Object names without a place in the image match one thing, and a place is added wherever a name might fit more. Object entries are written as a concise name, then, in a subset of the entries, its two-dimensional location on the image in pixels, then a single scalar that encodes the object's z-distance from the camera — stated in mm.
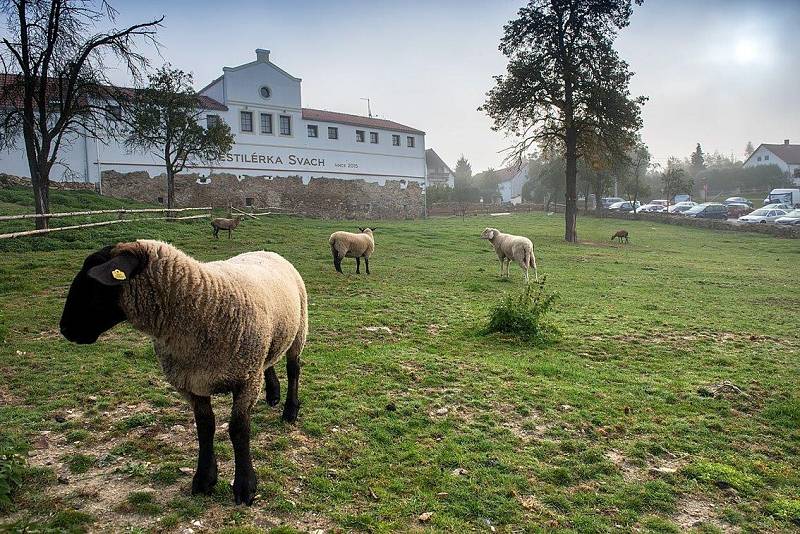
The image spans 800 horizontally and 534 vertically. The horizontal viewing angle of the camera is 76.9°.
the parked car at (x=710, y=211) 48931
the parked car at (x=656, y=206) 60825
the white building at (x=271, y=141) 33938
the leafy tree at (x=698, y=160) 112438
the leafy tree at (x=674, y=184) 53719
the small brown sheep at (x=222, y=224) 22048
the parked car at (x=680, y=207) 55388
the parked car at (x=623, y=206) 56844
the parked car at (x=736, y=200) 63656
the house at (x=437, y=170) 91438
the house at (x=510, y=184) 101500
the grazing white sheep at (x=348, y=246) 15125
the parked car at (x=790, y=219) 38809
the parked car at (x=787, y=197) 62503
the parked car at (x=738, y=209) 51531
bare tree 16312
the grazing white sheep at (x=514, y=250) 15578
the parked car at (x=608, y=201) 68562
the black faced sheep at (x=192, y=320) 3715
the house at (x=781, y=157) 86812
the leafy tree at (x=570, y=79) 29031
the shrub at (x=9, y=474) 3596
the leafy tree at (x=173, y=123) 26553
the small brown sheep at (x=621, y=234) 30503
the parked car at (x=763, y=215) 42225
